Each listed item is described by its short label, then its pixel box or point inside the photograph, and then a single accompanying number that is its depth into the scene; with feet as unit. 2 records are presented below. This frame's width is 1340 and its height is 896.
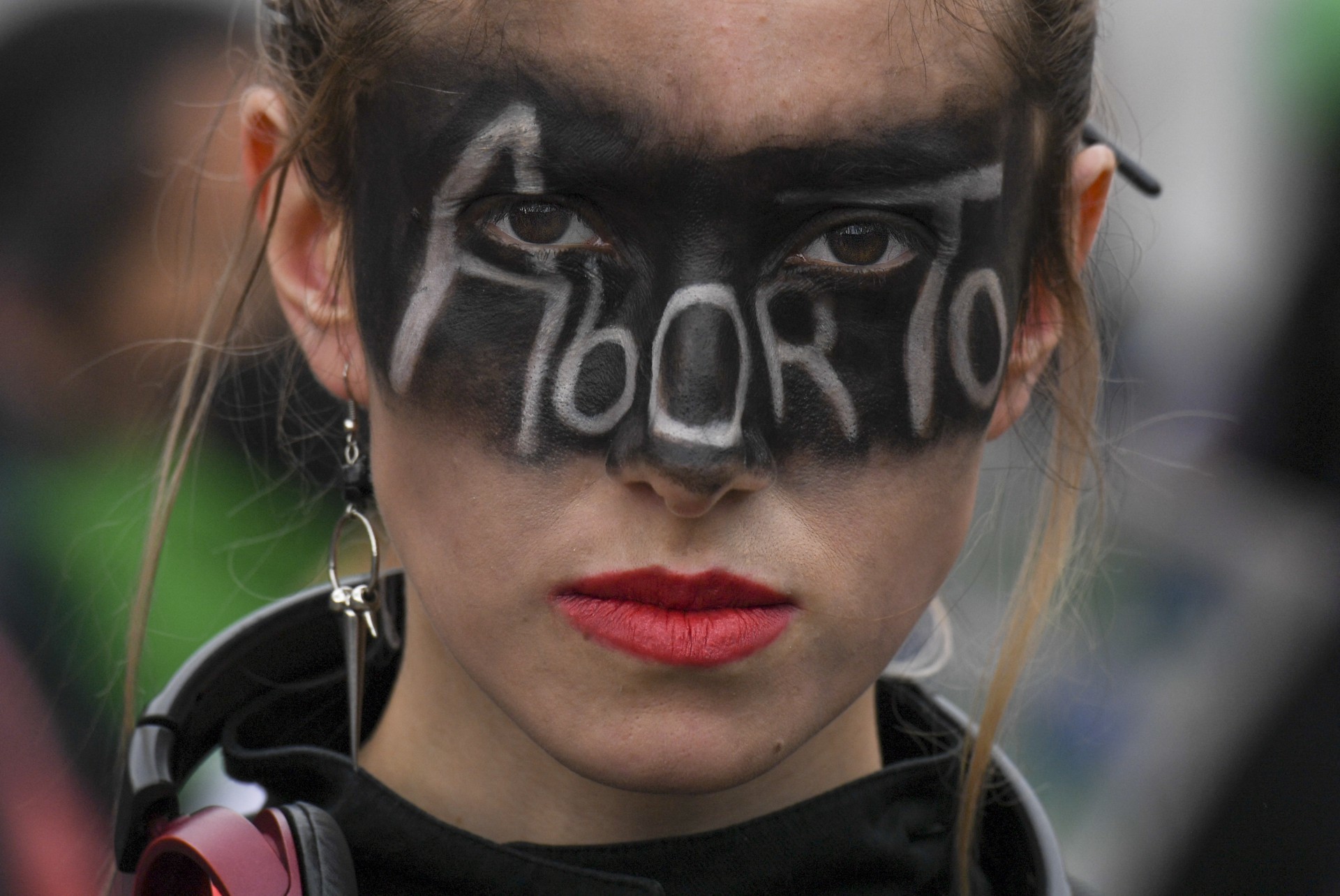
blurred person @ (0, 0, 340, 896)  21.43
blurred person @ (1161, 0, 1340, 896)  22.77
